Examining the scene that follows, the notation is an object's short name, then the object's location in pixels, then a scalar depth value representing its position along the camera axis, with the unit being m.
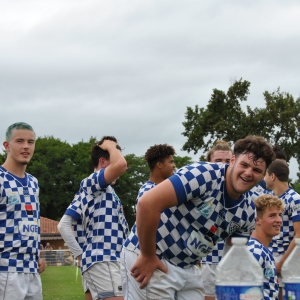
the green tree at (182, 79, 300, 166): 40.41
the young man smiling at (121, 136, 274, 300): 3.99
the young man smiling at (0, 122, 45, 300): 5.88
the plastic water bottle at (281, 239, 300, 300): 2.82
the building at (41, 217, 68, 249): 66.56
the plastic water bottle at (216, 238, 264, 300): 2.67
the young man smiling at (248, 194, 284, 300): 5.21
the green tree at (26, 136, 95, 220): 76.25
